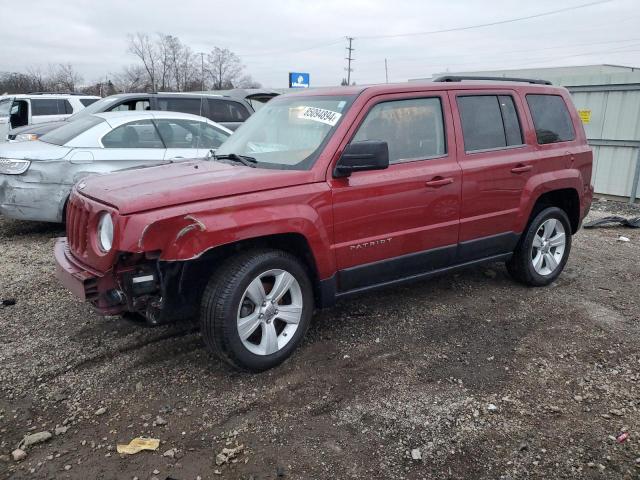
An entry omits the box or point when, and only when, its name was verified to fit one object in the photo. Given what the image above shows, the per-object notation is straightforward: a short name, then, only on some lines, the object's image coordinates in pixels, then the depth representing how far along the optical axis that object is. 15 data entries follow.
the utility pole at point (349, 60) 57.09
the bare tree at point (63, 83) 51.71
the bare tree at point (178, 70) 59.03
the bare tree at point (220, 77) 61.46
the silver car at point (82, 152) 6.10
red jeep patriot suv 3.14
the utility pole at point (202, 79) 56.10
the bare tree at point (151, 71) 57.12
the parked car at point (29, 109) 14.32
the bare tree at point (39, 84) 47.65
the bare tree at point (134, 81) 51.33
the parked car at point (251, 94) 10.87
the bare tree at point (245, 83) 58.87
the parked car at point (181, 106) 8.83
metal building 9.84
